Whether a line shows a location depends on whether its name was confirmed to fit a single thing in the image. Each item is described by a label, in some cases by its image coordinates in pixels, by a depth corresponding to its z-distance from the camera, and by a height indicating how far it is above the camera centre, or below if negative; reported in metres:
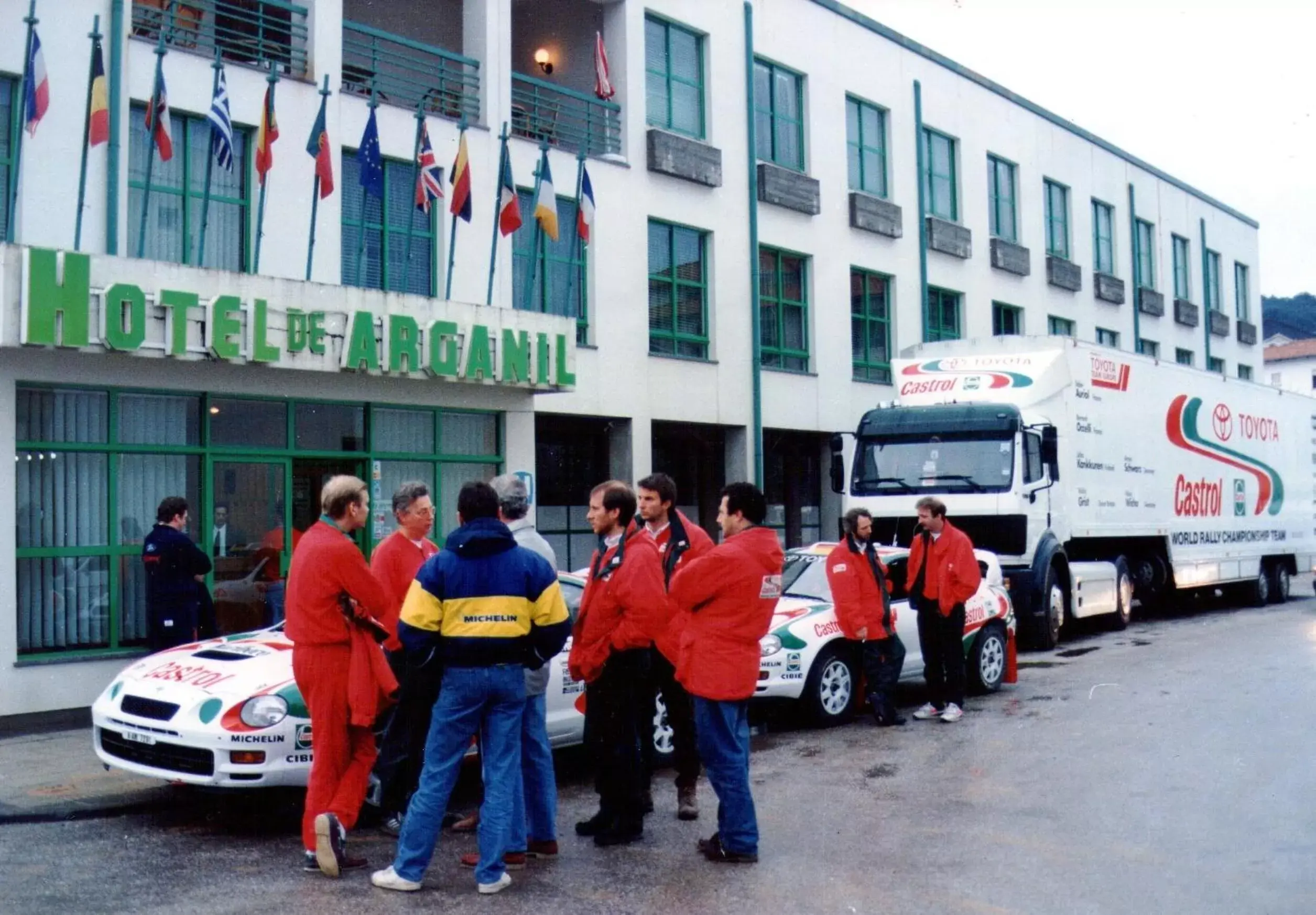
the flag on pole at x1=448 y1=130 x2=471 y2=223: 15.66 +3.57
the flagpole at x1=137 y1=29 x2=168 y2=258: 13.05 +3.57
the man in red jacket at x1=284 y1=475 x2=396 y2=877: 6.70 -0.77
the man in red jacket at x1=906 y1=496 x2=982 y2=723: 11.05 -0.83
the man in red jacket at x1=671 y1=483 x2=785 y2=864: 6.80 -0.80
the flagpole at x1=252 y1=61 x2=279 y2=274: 13.84 +3.41
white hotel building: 12.71 +2.83
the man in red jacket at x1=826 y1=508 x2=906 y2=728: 10.96 -0.89
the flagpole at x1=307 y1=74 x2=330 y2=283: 14.35 +3.19
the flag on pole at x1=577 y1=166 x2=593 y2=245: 17.06 +3.60
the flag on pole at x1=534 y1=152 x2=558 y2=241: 16.52 +3.48
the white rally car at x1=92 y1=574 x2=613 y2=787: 7.55 -1.23
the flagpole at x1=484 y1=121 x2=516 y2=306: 16.12 +3.54
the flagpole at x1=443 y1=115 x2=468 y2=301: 15.84 +2.98
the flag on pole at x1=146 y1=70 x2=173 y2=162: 13.03 +3.61
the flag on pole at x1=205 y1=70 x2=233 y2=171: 13.38 +3.66
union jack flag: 15.27 +3.58
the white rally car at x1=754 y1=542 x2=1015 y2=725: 10.84 -1.25
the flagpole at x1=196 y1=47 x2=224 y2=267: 13.55 +3.01
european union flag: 14.82 +3.67
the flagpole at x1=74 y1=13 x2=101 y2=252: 12.45 +3.32
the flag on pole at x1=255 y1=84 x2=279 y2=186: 13.83 +3.67
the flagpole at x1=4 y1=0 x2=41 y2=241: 12.23 +3.12
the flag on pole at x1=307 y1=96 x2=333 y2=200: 14.26 +3.63
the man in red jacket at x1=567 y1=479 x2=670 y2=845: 7.25 -0.88
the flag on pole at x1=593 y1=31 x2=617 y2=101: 18.19 +5.63
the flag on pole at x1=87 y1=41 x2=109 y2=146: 12.46 +3.58
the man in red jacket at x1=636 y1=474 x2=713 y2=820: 7.65 -0.91
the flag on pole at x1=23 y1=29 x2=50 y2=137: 12.12 +3.64
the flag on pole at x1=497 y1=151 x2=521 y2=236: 16.22 +3.40
